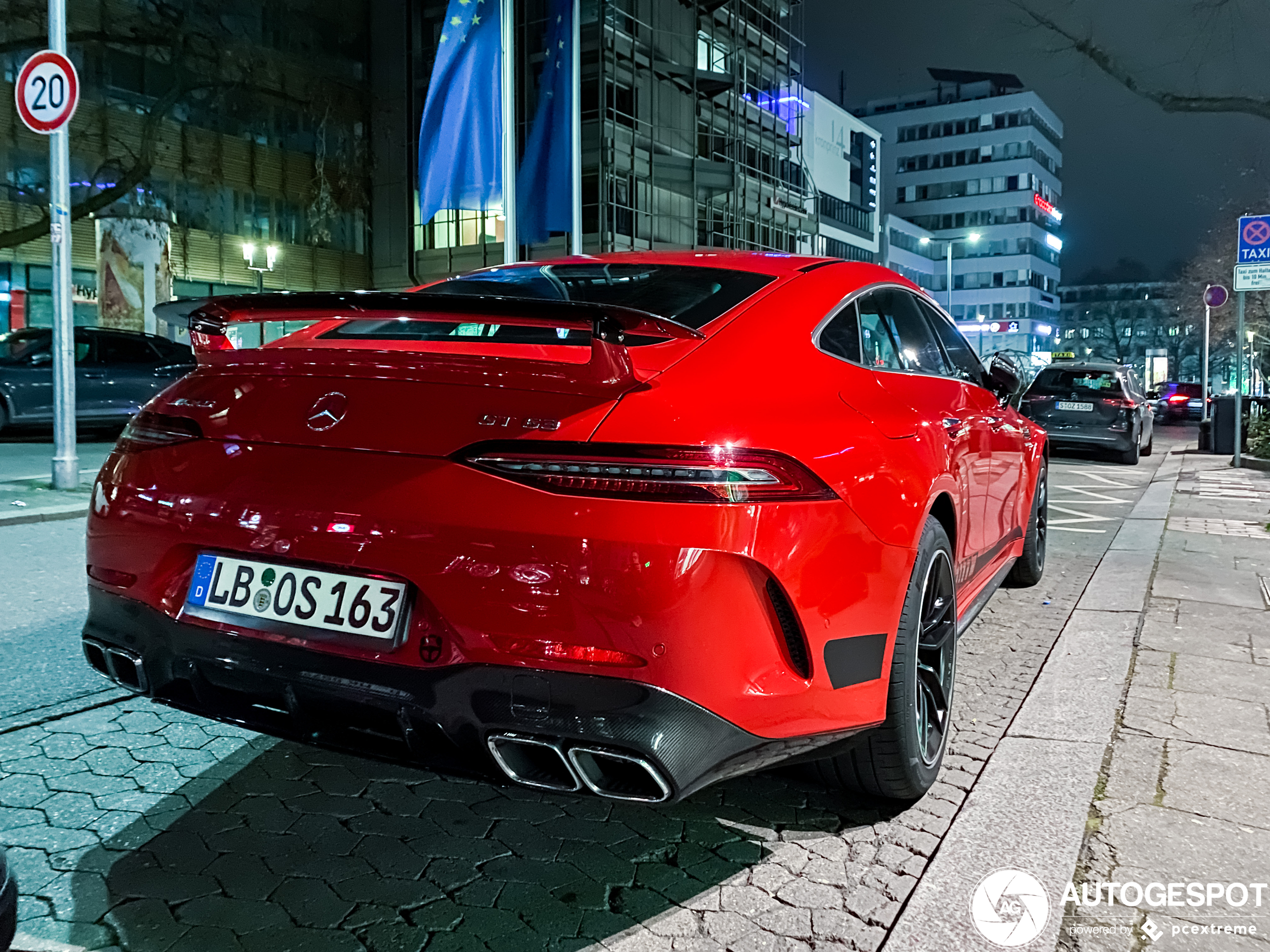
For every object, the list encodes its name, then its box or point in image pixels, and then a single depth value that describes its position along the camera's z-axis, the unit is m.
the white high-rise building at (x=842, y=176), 71.44
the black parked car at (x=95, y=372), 14.75
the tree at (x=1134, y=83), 11.02
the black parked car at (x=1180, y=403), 39.41
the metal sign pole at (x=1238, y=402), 14.96
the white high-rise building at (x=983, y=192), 99.25
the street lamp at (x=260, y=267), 30.33
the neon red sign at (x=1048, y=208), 101.44
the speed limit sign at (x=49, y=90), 9.42
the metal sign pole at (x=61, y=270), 9.72
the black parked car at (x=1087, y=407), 15.75
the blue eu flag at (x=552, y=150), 13.75
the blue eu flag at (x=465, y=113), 12.44
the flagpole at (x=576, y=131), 13.59
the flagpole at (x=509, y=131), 12.40
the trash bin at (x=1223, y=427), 18.58
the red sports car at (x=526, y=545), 2.02
